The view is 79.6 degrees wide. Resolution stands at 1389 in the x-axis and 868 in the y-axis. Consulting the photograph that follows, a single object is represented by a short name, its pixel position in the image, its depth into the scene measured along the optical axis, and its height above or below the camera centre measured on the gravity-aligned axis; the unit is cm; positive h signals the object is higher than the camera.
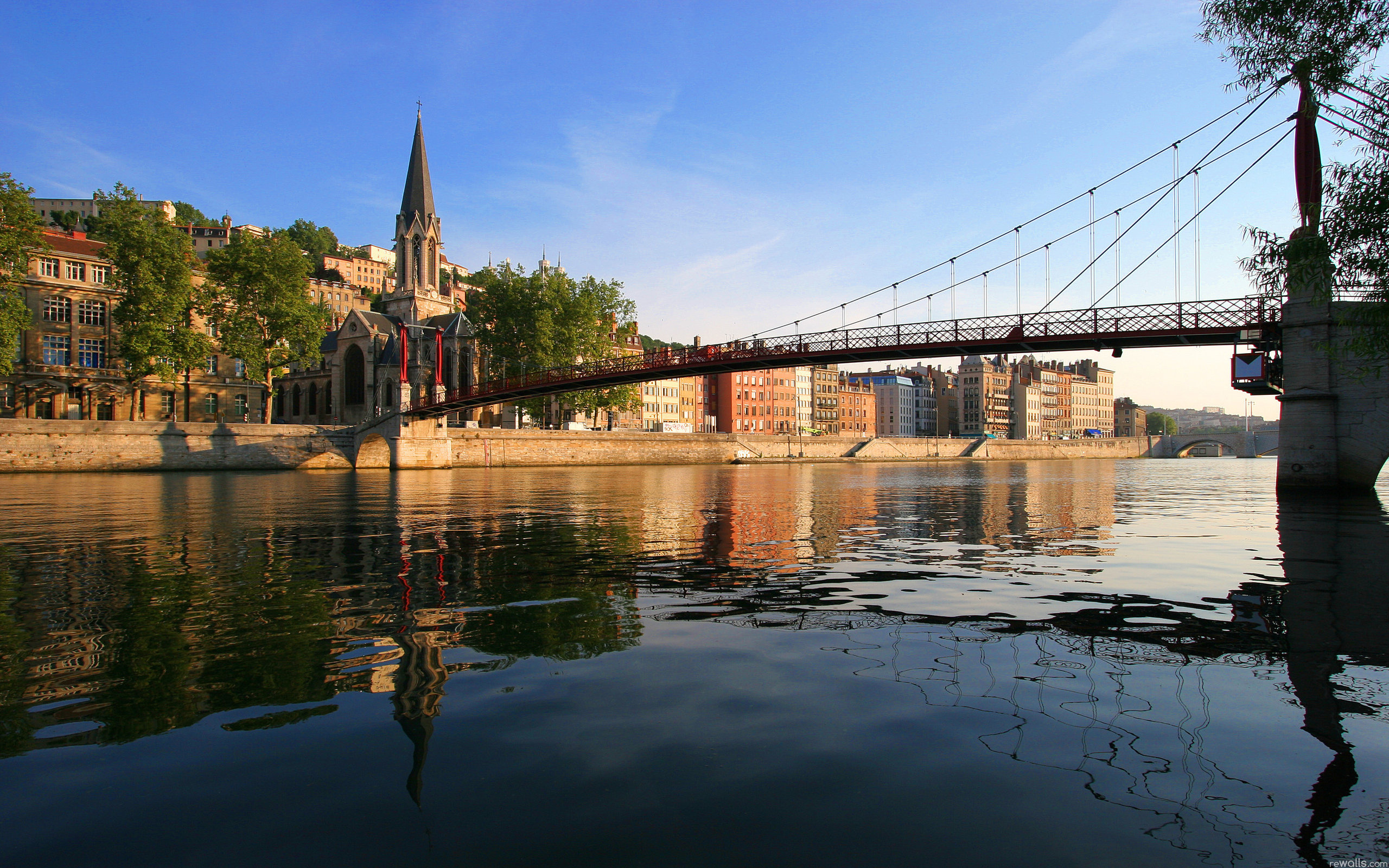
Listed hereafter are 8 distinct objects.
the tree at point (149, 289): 4638 +859
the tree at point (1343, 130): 1202 +445
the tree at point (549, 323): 6706 +950
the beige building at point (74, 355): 4978 +534
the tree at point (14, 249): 3875 +932
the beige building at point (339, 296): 11594 +2088
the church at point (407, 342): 6762 +802
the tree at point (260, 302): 5022 +860
